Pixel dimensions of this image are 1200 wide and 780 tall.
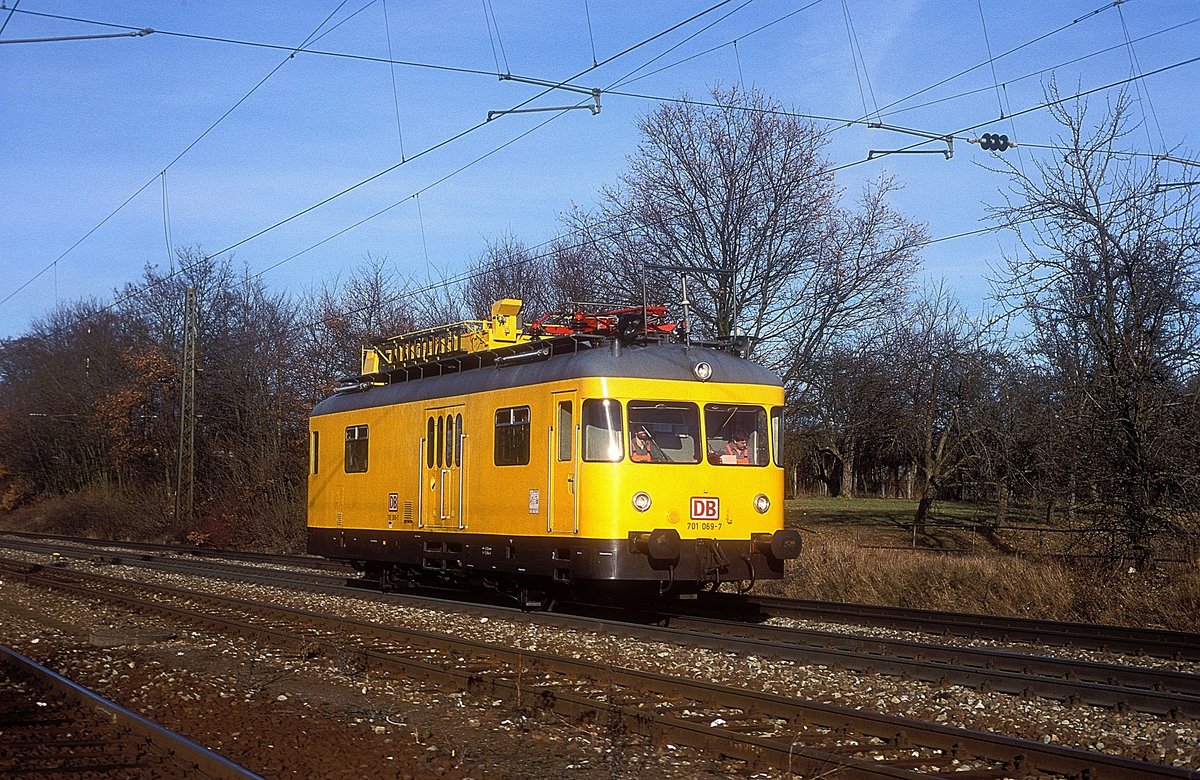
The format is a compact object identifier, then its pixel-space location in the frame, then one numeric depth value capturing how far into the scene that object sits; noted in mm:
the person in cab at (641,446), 14773
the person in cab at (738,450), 15492
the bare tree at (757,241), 29484
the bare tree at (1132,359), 18625
